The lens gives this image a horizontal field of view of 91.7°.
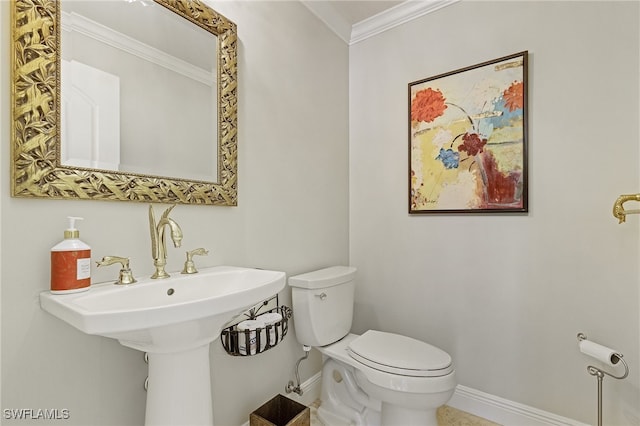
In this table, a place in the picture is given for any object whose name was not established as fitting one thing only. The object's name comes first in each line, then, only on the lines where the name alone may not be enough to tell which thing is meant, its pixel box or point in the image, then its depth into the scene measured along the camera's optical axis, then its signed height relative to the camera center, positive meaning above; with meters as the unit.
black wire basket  1.21 -0.51
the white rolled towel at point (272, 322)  1.29 -0.46
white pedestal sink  0.68 -0.27
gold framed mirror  0.82 +0.24
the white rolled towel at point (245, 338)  1.21 -0.50
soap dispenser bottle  0.83 -0.14
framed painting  1.57 +0.40
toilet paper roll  1.22 -0.57
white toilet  1.29 -0.68
